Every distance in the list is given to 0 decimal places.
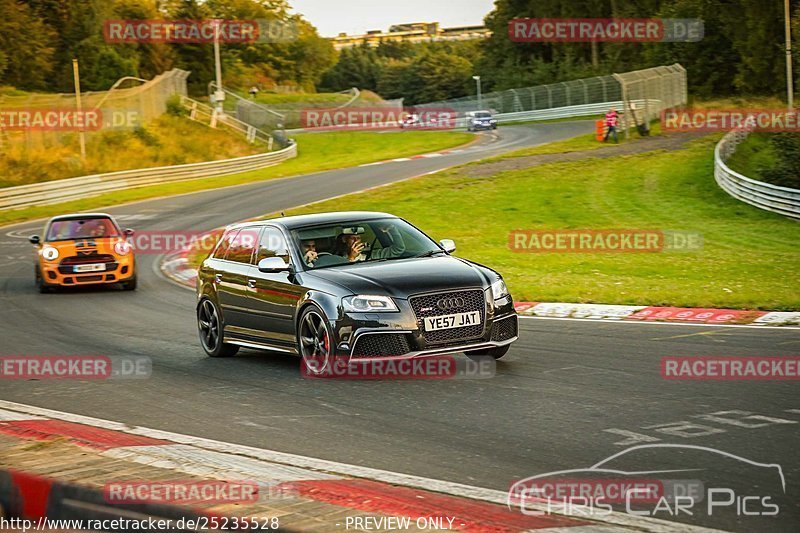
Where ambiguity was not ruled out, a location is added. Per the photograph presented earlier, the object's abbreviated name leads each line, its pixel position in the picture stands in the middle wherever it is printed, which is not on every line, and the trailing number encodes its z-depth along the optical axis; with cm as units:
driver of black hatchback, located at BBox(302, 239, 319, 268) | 1139
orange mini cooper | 2059
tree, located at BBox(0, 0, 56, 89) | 7031
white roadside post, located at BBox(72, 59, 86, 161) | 4523
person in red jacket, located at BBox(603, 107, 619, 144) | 4869
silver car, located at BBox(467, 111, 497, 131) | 7381
